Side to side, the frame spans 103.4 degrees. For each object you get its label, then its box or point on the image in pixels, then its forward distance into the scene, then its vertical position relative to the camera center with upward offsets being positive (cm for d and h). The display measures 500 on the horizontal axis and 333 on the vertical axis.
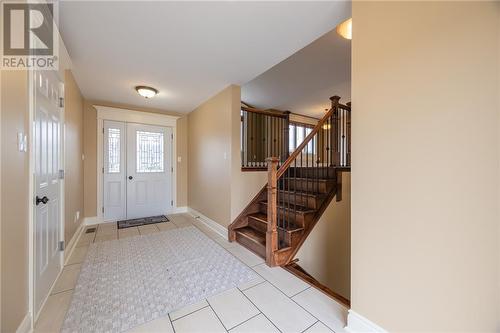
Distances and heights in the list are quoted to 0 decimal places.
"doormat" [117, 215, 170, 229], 385 -116
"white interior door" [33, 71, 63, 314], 158 -16
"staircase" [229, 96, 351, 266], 239 -53
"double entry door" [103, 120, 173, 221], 410 -11
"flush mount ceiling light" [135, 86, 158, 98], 320 +122
